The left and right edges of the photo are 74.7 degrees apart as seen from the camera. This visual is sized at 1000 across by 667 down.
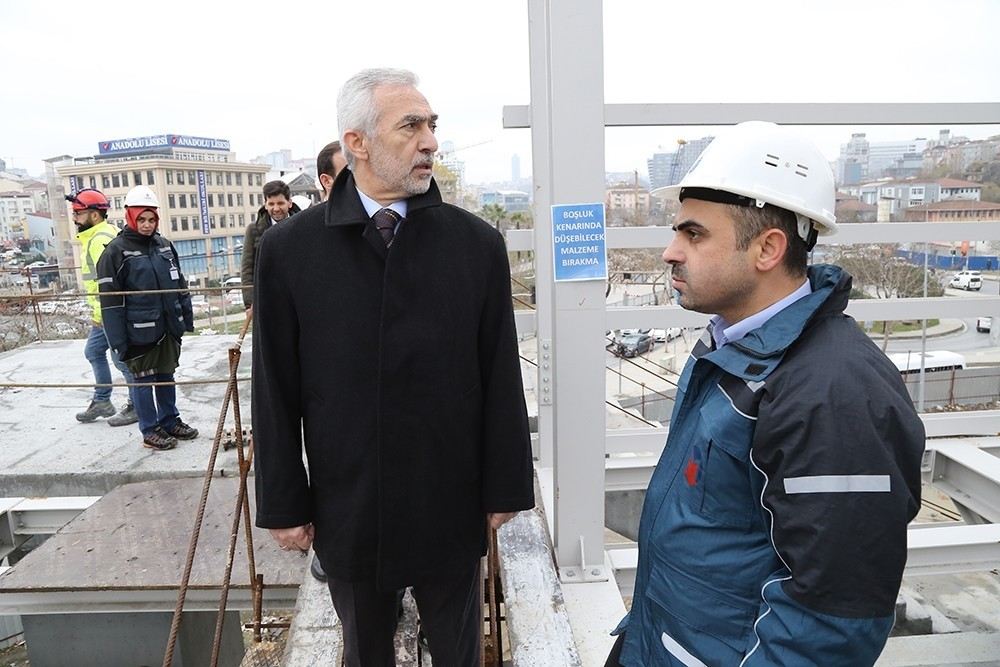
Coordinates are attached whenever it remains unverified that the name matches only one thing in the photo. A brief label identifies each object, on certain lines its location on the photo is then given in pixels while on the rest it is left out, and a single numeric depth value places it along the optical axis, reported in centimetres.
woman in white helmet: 489
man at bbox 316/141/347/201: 346
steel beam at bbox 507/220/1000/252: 385
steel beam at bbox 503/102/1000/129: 318
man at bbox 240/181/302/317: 486
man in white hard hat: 113
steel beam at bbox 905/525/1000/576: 393
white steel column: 274
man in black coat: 194
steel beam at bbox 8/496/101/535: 570
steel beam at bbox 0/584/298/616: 392
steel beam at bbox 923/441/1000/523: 448
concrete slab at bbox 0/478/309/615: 382
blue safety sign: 290
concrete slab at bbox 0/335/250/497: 497
